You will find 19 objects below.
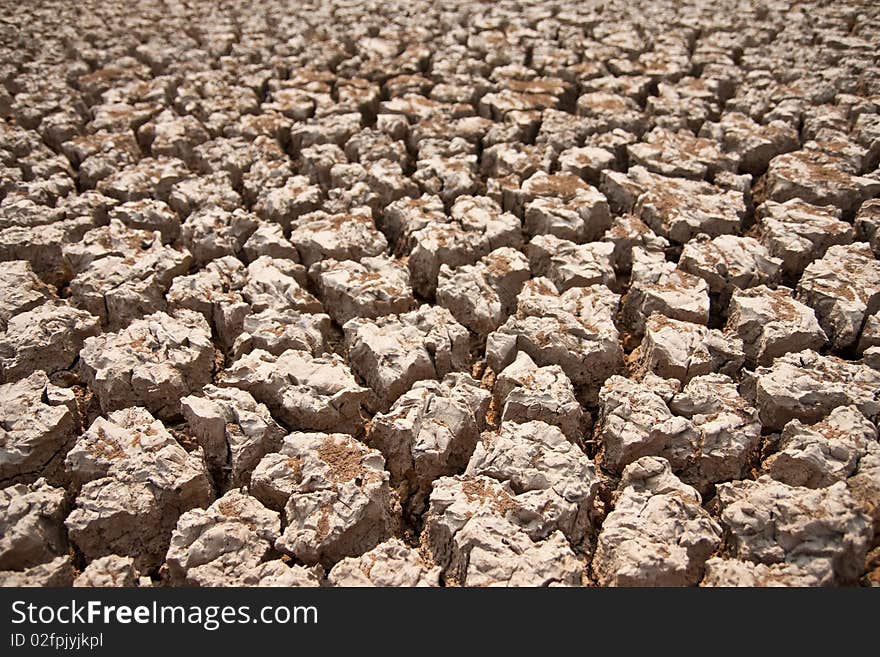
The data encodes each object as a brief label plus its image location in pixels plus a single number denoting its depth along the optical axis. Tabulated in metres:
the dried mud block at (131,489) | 0.45
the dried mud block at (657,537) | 0.41
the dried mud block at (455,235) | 0.69
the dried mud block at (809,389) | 0.51
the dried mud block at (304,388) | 0.53
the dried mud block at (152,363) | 0.54
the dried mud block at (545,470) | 0.45
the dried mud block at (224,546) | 0.42
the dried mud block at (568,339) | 0.57
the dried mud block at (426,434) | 0.50
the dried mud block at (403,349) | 0.56
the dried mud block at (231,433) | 0.50
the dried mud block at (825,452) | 0.46
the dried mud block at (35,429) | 0.49
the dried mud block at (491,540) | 0.41
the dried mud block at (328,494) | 0.44
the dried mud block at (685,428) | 0.49
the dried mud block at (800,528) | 0.41
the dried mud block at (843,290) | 0.59
